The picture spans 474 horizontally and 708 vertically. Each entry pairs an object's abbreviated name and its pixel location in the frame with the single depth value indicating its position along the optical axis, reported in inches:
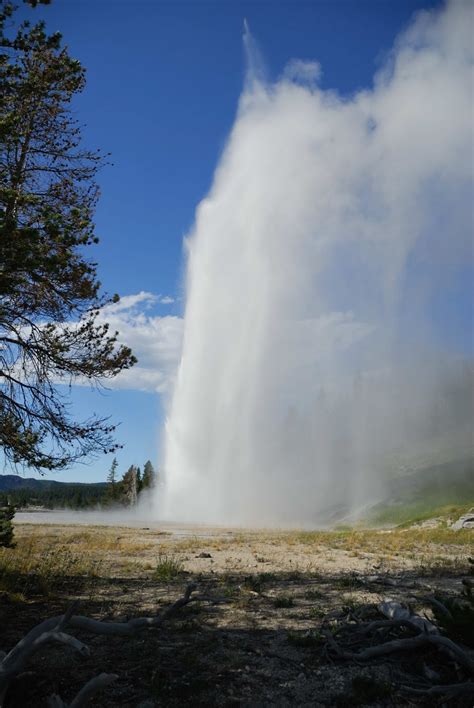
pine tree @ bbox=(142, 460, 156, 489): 3266.0
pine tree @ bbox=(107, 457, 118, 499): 3494.1
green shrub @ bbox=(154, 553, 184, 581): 453.3
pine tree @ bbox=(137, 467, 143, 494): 3411.9
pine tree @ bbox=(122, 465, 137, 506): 3001.5
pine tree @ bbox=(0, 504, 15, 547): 441.7
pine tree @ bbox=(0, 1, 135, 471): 304.3
